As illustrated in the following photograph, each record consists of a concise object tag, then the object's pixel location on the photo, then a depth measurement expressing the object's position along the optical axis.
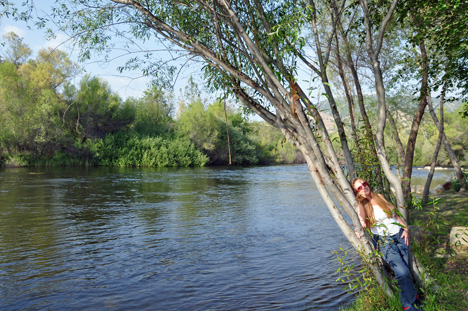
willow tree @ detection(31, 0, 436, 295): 4.66
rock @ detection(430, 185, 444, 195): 17.98
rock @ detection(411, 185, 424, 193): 19.98
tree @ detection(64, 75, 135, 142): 47.44
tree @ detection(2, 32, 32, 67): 47.91
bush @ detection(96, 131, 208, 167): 48.81
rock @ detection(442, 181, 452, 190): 18.36
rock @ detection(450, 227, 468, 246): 6.69
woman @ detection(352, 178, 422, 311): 4.52
